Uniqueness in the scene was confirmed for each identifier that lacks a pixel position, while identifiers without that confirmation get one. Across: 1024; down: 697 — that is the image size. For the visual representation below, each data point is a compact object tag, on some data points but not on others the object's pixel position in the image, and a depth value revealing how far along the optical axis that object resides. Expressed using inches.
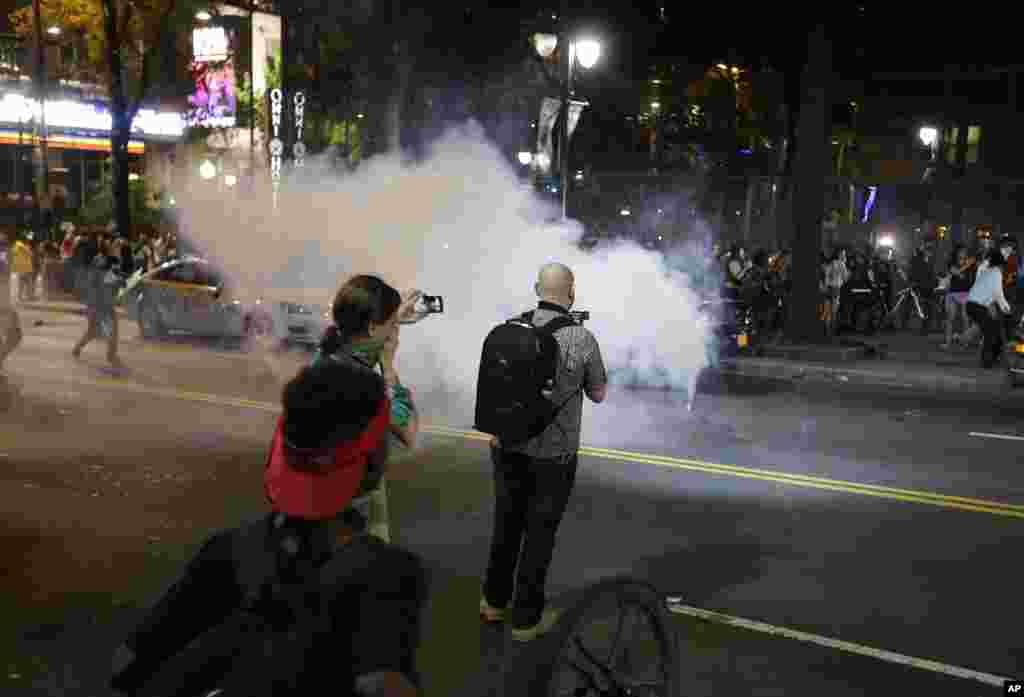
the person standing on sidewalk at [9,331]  532.1
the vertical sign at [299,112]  1103.6
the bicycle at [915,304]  877.2
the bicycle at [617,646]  134.6
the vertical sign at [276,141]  846.2
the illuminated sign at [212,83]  1381.6
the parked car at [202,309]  661.3
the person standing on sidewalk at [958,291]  734.5
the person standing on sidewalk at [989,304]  622.8
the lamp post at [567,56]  761.0
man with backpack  209.9
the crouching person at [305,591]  90.4
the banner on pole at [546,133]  806.5
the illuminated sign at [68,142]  1729.8
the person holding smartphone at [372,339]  167.3
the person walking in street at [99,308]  626.5
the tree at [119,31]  1127.0
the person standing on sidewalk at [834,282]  842.2
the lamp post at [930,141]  1021.8
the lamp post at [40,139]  1080.2
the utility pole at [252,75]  1234.6
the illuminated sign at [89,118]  1653.1
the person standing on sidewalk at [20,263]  1035.9
